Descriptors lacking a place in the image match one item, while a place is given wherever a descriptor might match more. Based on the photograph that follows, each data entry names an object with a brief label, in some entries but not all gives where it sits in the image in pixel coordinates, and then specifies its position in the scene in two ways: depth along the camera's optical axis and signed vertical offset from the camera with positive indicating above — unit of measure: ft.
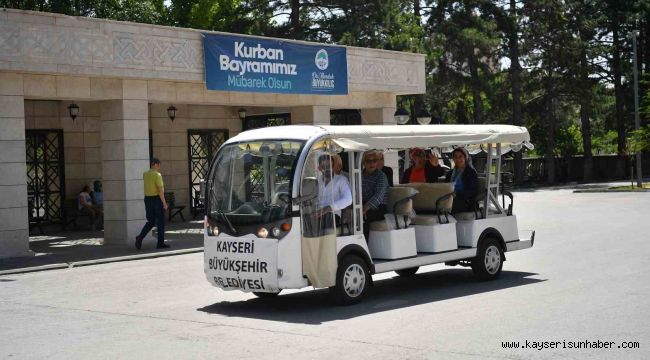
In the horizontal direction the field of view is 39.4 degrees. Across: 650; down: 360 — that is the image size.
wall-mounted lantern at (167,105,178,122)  88.00 +7.10
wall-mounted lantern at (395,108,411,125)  83.05 +5.71
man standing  62.44 -0.93
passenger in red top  46.62 +0.43
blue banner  70.49 +9.63
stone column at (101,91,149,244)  66.80 +1.71
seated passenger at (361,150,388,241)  39.40 -0.52
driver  36.55 -0.47
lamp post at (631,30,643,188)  147.33 +9.35
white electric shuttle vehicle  35.65 -1.61
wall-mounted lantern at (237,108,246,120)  94.43 +7.34
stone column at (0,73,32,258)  59.47 +1.18
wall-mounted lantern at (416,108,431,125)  81.82 +5.56
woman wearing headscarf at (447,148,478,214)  43.88 -0.27
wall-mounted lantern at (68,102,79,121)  79.10 +6.83
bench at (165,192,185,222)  89.20 -2.17
